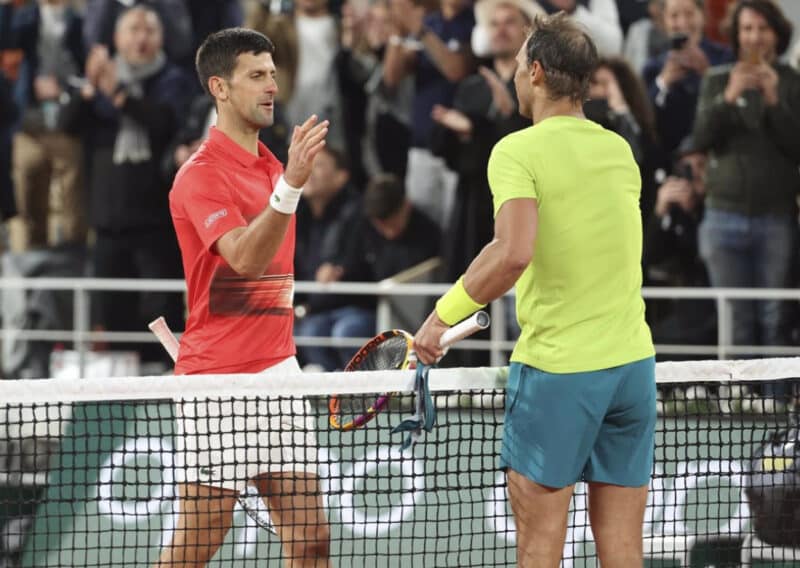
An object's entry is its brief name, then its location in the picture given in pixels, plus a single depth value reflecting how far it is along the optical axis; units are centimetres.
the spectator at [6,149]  2273
